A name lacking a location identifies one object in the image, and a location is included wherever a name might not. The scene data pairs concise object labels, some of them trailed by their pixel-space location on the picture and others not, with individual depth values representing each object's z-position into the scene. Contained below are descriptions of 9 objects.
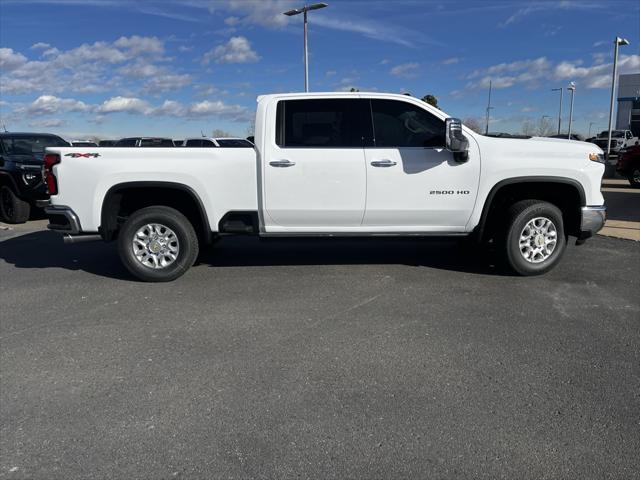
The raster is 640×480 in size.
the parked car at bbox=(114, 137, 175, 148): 19.81
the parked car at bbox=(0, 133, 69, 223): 10.17
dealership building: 66.69
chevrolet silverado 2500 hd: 5.62
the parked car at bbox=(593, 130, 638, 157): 32.65
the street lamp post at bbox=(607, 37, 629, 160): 23.92
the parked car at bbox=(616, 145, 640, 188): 16.17
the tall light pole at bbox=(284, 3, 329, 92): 20.10
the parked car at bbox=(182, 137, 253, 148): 18.19
